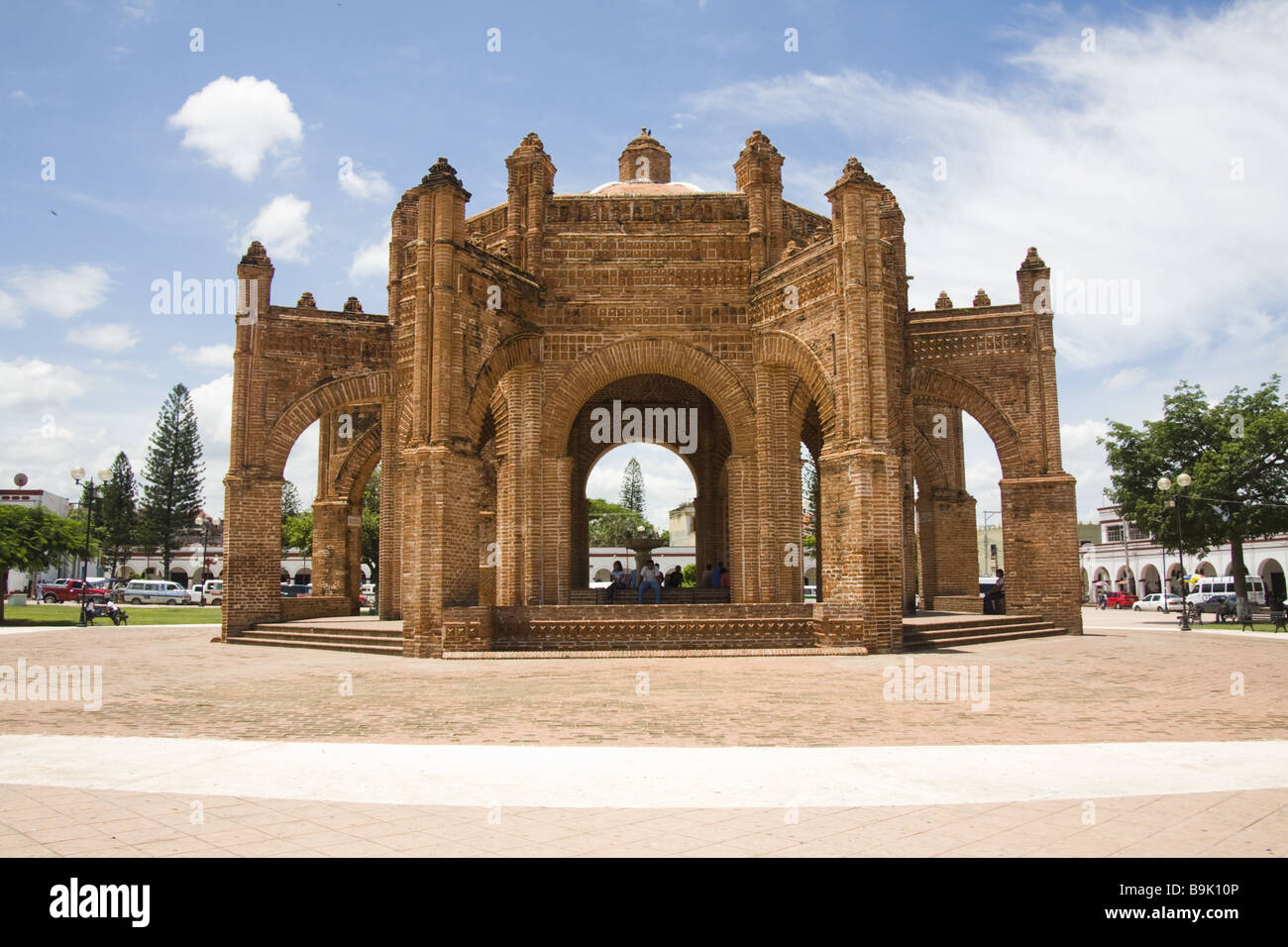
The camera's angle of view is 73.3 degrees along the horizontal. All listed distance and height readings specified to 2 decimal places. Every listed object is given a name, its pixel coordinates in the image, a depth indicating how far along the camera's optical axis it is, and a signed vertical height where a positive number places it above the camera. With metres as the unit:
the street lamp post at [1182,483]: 21.76 +1.55
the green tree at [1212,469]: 25.44 +2.30
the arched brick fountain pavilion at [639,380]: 13.46 +3.18
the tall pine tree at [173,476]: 58.44 +6.10
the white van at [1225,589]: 37.56 -2.02
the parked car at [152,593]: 46.94 -1.46
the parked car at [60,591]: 41.69 -1.12
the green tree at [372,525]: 47.72 +2.03
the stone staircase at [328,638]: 14.07 -1.30
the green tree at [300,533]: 53.22 +1.94
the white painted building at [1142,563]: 44.22 -1.04
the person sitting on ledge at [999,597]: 19.79 -1.12
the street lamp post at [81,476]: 22.23 +2.36
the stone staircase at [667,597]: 17.23 -0.84
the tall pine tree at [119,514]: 59.25 +3.73
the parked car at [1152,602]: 40.03 -2.68
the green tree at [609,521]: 73.69 +3.22
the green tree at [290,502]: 69.00 +5.11
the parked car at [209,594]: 46.96 -1.61
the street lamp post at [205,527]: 59.83 +3.07
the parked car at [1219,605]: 26.97 -2.04
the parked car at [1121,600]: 47.74 -3.00
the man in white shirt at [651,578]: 16.50 -0.42
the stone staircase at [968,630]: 14.16 -1.45
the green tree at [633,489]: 88.06 +6.82
